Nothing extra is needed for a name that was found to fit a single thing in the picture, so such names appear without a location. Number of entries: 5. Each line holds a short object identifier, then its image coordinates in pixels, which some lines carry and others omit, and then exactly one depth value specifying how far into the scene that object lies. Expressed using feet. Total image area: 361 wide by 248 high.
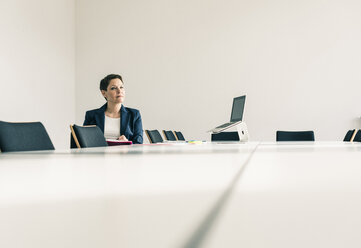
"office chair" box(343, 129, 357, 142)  14.74
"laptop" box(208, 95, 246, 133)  11.78
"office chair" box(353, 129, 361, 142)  12.81
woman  10.17
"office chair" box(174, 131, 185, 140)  19.45
